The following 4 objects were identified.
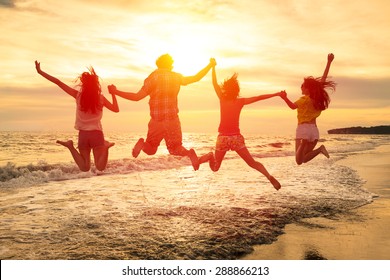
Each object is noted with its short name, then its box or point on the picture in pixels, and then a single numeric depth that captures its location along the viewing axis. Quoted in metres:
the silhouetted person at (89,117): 7.92
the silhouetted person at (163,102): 7.95
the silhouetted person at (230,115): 8.41
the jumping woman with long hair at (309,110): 8.81
